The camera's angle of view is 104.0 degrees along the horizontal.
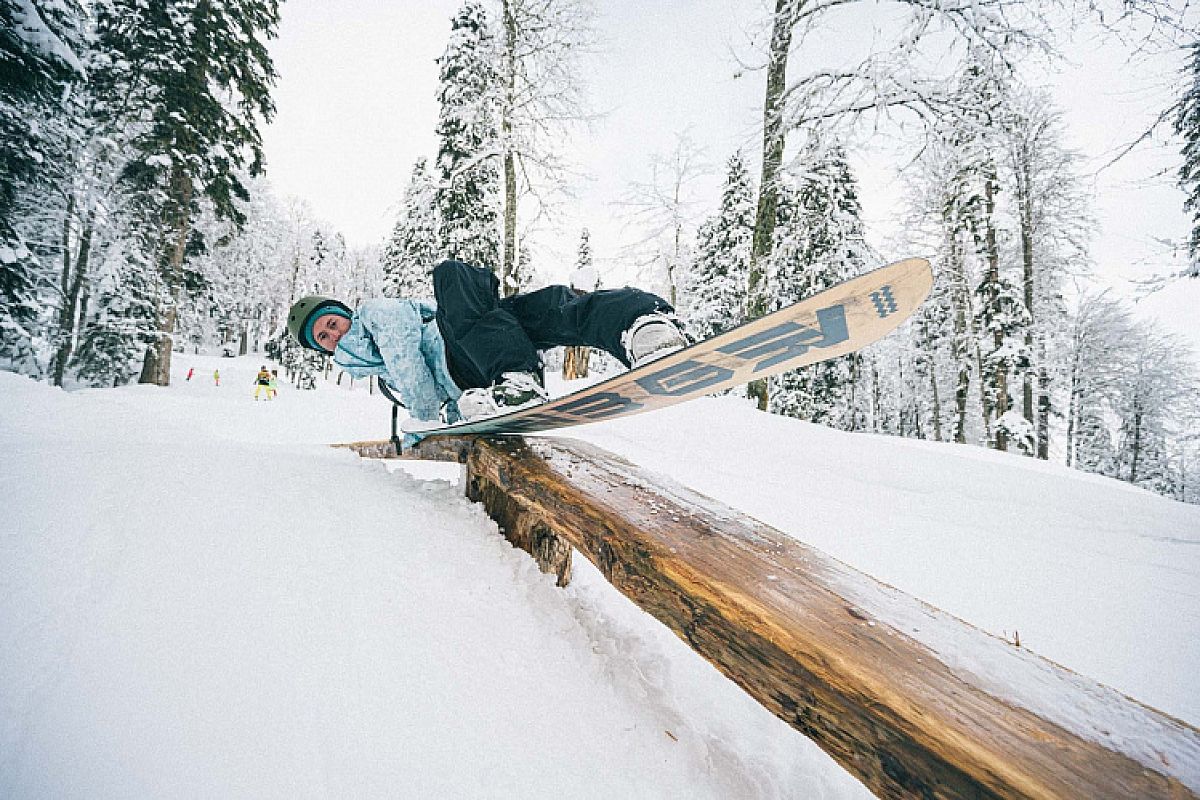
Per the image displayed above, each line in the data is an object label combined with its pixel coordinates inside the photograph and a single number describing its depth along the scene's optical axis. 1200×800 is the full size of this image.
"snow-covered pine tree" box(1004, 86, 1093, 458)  11.48
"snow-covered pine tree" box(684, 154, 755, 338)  17.86
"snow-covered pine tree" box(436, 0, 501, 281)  9.38
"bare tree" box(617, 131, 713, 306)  14.73
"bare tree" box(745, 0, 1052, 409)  4.89
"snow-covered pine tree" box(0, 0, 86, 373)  7.34
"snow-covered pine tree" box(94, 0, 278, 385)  10.27
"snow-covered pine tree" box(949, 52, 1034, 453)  11.38
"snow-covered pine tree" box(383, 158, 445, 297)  13.97
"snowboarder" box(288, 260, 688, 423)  2.30
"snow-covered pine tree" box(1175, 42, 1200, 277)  7.17
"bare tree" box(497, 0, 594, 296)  8.86
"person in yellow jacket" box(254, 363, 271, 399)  15.53
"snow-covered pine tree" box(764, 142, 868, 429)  6.16
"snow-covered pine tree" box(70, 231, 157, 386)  11.78
